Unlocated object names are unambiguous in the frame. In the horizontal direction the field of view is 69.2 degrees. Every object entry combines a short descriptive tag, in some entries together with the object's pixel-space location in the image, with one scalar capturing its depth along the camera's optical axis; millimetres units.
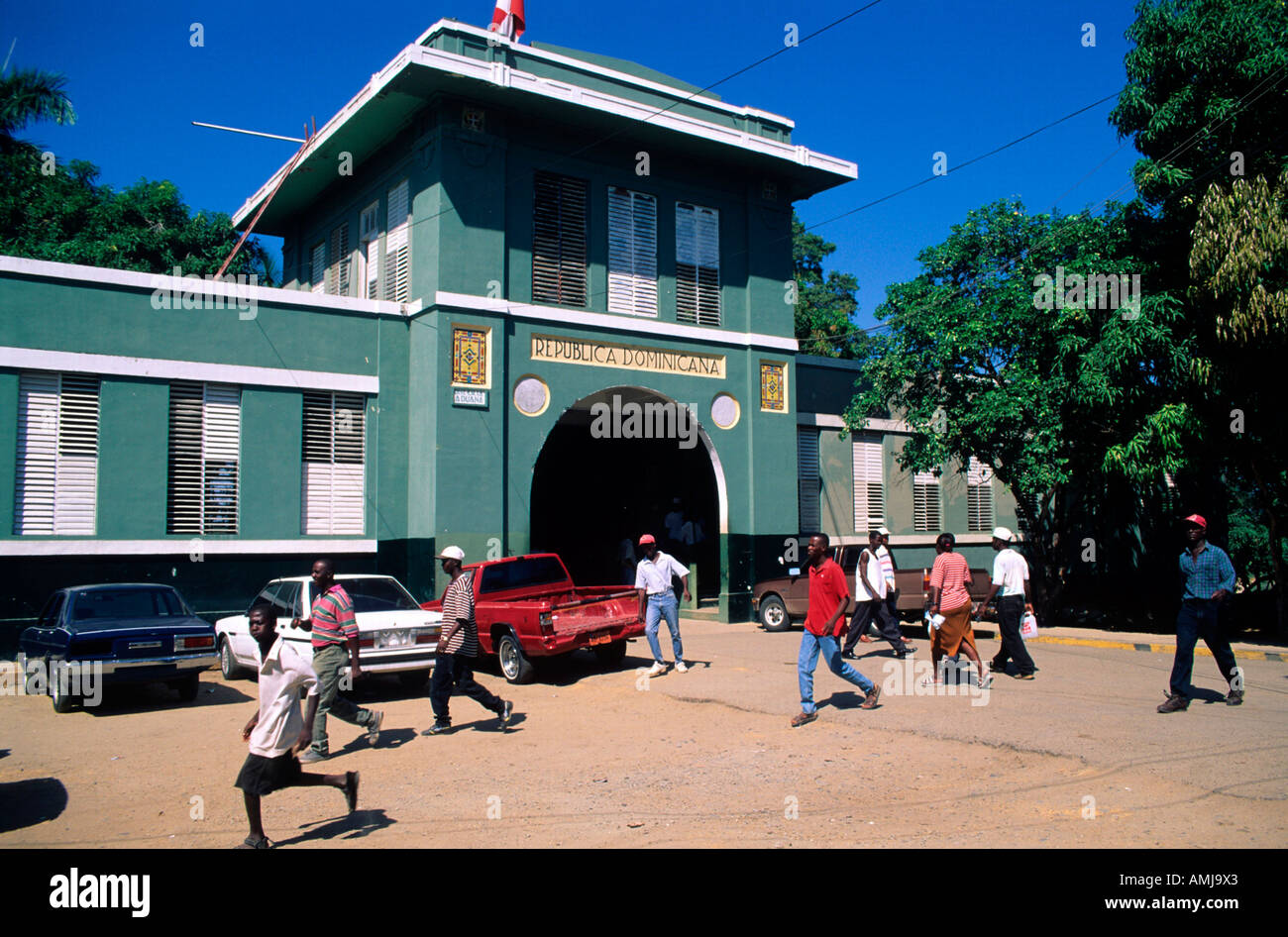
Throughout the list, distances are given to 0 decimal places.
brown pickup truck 16734
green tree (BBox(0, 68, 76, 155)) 20922
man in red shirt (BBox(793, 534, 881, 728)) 9211
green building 14555
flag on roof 18581
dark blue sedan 10617
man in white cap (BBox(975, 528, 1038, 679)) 11312
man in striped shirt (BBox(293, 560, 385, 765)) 8672
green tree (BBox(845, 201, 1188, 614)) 16359
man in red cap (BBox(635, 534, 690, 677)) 12352
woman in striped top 10477
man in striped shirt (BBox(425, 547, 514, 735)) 9391
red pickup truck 12219
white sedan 11430
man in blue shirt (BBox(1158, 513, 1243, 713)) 9039
